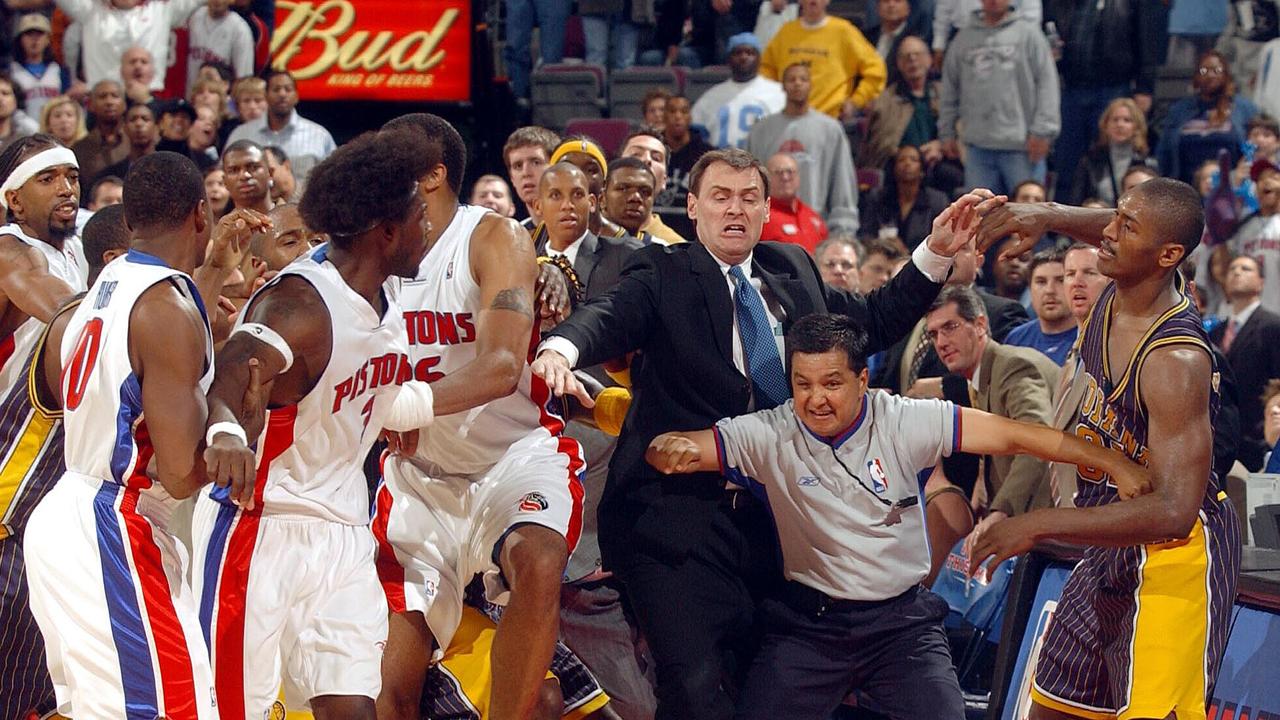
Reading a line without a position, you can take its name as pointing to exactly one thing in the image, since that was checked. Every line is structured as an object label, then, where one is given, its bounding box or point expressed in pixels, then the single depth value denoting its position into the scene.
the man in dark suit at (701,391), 10.41
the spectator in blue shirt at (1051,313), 15.37
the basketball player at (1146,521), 9.06
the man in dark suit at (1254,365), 17.25
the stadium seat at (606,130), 23.66
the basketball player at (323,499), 8.48
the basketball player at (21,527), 10.69
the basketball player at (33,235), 10.70
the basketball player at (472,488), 9.79
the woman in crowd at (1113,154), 22.59
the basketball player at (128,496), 8.07
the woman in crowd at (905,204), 21.70
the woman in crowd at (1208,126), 23.06
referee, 10.31
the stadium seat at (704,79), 25.19
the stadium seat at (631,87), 25.48
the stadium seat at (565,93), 25.53
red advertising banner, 27.00
